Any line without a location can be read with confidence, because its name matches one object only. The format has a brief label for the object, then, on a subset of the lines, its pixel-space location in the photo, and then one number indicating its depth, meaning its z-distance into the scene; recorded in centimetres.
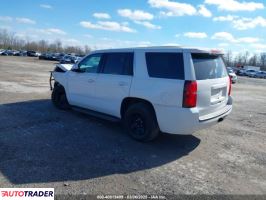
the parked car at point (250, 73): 4103
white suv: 391
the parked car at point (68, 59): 3589
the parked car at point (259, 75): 4095
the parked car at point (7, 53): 5703
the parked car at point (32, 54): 5686
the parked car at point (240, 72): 4162
